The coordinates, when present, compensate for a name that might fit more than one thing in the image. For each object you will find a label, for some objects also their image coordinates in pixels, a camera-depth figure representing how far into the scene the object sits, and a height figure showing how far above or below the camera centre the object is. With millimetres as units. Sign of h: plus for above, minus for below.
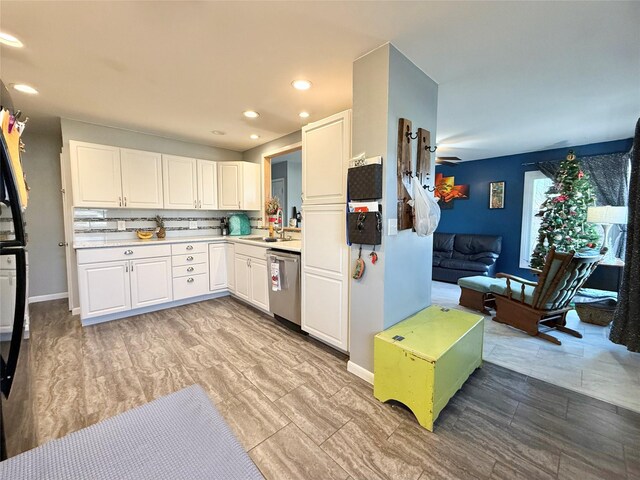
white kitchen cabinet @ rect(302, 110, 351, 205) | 2217 +518
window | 4754 +188
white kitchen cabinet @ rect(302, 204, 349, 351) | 2283 -489
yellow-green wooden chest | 1612 -900
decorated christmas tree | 3947 +117
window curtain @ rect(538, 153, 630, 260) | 3922 +574
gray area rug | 600 -553
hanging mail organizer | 1884 +124
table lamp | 3381 +41
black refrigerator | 827 -260
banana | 3775 -211
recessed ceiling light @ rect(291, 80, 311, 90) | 2354 +1181
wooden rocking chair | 2586 -807
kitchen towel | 2953 -609
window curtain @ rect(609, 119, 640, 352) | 2293 -513
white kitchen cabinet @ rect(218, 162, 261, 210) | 4254 +538
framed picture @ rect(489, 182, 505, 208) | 5168 +473
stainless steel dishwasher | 2777 -709
